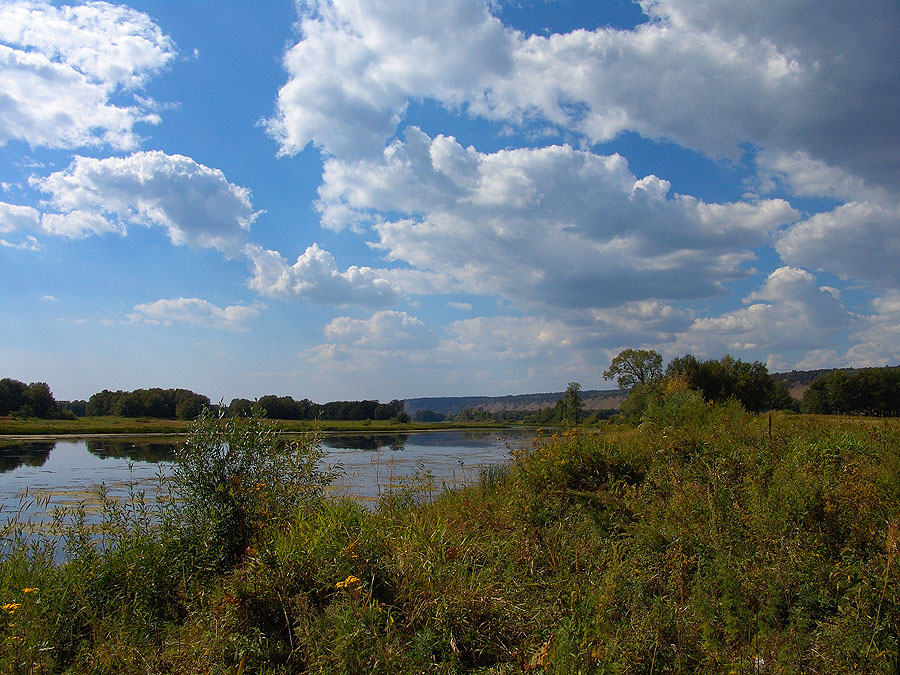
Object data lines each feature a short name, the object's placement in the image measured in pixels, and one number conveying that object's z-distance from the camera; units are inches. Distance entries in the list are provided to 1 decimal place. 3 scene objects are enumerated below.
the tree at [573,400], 3579.5
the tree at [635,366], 2709.2
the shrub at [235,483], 239.3
